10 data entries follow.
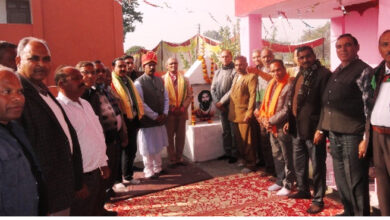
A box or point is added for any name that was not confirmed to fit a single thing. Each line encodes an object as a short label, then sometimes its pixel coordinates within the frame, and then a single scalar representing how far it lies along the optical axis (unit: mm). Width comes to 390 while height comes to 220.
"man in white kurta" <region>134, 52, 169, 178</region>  5445
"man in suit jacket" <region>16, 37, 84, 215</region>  1985
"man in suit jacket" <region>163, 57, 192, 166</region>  5996
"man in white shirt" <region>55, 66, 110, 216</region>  2662
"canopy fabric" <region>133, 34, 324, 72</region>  15461
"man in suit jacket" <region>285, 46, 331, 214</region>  3793
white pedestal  6453
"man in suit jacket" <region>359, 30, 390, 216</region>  2785
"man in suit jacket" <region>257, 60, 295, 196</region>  4371
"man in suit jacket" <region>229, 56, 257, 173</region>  5406
